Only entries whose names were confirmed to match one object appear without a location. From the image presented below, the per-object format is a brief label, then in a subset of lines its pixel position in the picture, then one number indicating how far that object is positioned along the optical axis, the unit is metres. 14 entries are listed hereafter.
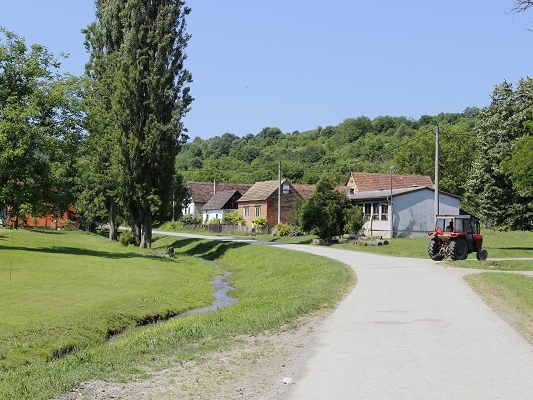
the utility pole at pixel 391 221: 52.00
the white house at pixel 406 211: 52.47
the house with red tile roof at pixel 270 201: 78.12
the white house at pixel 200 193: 112.81
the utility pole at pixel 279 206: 64.36
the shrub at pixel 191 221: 90.81
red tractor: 30.08
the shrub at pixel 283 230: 61.59
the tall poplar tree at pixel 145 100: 42.91
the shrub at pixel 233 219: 81.94
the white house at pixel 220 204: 96.88
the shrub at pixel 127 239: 51.41
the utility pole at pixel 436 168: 38.46
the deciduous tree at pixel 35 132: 33.16
